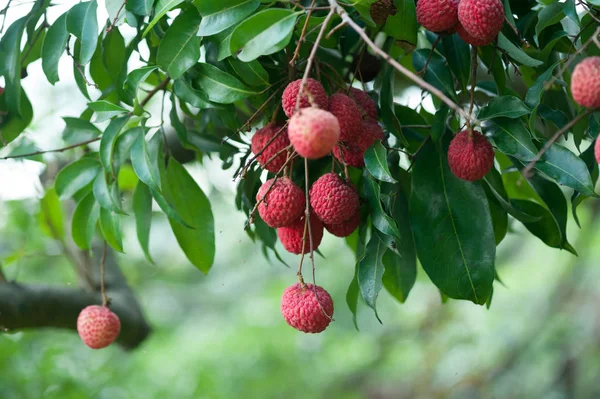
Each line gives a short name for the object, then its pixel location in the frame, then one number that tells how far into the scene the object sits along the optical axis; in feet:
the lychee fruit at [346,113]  3.35
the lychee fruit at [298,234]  3.54
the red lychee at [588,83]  2.93
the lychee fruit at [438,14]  3.37
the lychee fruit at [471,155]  3.41
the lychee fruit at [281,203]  3.43
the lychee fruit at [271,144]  3.51
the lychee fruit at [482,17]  3.28
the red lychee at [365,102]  3.57
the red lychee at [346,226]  3.52
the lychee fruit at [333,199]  3.40
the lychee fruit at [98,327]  4.12
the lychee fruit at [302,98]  3.31
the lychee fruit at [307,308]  3.44
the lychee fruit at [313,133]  2.93
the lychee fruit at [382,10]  3.46
